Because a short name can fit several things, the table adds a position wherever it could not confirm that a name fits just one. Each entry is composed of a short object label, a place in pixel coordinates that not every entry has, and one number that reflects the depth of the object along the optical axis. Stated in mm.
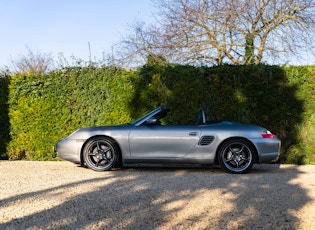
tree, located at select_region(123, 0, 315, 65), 21844
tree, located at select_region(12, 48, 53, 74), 43000
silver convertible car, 8867
